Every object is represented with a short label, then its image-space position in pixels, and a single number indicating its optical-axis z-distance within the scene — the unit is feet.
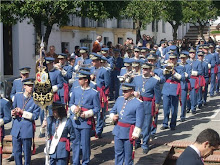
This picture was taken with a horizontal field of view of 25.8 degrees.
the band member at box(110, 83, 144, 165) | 31.68
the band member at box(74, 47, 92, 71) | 51.55
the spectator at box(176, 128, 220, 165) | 19.20
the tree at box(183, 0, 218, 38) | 143.74
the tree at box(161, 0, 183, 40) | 130.52
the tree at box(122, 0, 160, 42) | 107.86
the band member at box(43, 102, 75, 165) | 29.94
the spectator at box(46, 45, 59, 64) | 57.62
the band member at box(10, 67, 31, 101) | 39.17
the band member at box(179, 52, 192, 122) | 48.60
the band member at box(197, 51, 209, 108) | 55.88
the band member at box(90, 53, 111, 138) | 45.62
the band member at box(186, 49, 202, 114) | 54.65
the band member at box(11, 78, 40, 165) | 33.19
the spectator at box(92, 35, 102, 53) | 63.52
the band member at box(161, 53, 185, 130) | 44.60
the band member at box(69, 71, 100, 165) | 33.50
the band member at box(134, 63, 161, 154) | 38.32
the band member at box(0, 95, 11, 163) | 32.04
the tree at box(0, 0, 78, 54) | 59.88
